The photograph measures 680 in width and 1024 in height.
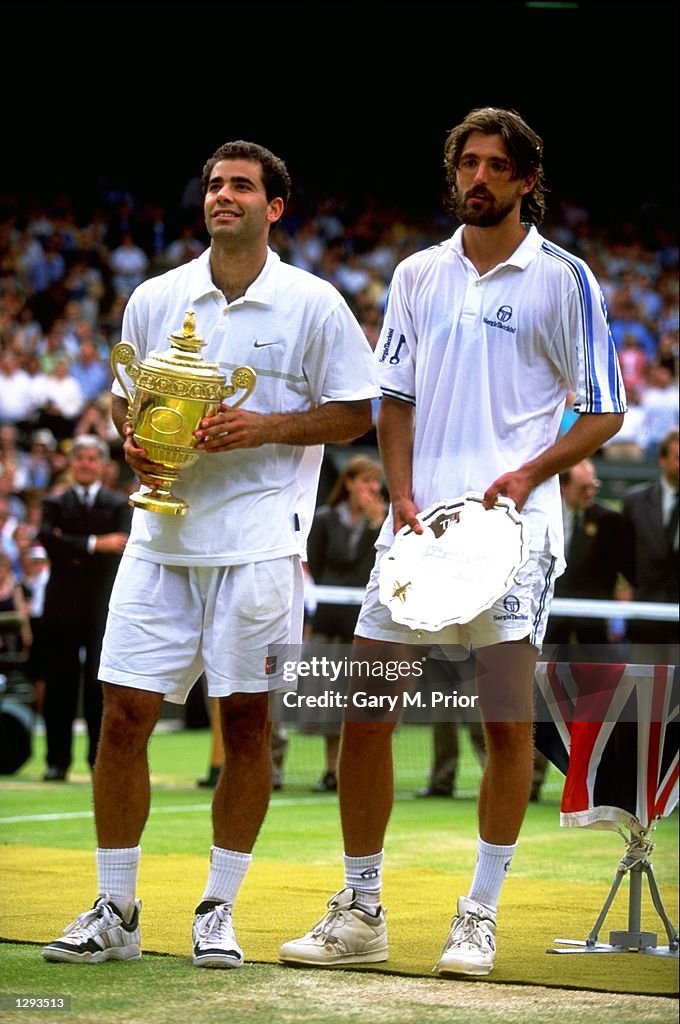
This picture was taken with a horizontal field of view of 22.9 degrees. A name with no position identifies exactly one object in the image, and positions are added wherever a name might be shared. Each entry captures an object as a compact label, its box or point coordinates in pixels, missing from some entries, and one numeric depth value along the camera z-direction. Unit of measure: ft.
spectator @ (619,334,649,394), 69.36
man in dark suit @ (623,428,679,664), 35.09
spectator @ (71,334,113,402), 65.57
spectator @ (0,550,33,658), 42.78
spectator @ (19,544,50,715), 38.68
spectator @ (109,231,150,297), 79.10
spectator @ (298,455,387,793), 36.47
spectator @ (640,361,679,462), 54.73
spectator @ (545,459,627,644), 35.81
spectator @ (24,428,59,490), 57.06
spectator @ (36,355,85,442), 61.41
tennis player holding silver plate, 15.43
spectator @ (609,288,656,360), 75.05
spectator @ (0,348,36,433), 62.75
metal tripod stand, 16.34
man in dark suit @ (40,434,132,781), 37.58
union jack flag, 15.84
